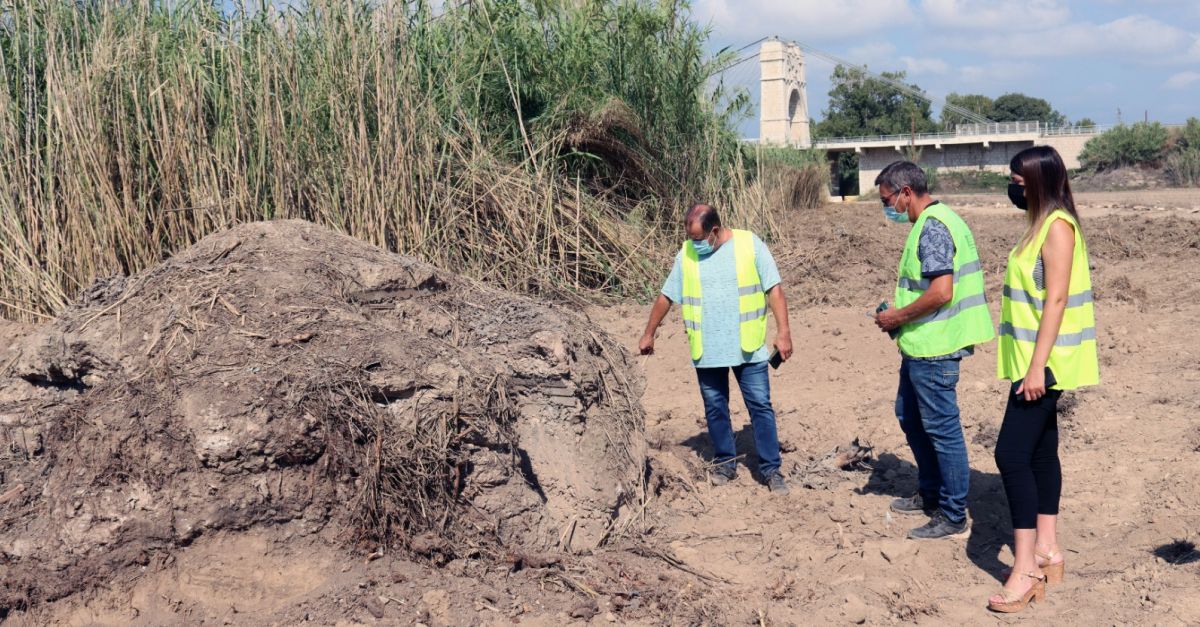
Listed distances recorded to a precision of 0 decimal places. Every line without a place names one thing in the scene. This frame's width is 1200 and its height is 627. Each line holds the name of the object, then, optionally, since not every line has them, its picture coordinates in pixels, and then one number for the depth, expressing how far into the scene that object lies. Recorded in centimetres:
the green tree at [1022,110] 6575
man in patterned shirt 388
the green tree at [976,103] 6556
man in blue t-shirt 457
